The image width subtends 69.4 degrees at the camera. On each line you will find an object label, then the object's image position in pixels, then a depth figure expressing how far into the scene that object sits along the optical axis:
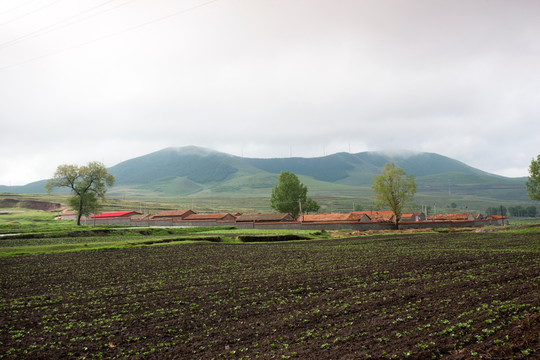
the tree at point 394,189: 96.00
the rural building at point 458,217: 120.63
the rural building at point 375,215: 96.41
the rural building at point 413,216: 132.41
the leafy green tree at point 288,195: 120.81
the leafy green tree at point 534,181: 85.88
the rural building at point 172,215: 122.56
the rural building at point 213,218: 113.77
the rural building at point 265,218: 105.44
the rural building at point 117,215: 132.75
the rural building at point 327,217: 94.79
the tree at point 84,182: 105.81
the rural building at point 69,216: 149.38
